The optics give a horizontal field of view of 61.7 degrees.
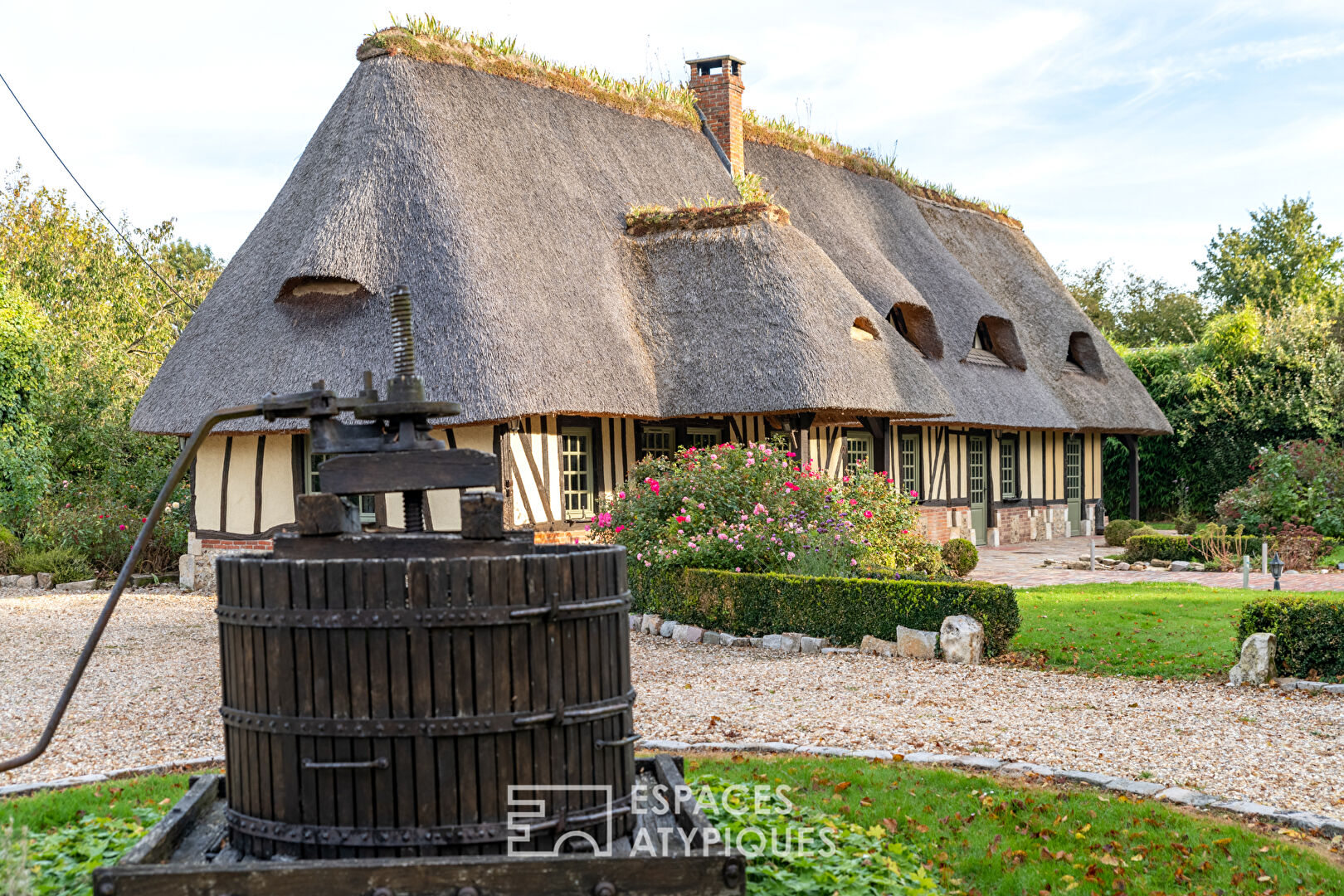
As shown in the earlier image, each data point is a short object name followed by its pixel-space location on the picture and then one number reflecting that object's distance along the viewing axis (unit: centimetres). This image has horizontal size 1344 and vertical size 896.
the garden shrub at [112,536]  1505
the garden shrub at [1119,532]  1967
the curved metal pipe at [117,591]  320
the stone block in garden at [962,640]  869
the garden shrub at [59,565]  1471
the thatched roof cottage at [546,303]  1259
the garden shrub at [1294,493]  1675
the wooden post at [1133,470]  2394
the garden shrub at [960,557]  1417
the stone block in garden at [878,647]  900
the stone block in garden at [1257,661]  776
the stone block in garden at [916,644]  884
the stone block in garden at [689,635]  993
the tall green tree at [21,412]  1602
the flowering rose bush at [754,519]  1056
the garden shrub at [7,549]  1522
